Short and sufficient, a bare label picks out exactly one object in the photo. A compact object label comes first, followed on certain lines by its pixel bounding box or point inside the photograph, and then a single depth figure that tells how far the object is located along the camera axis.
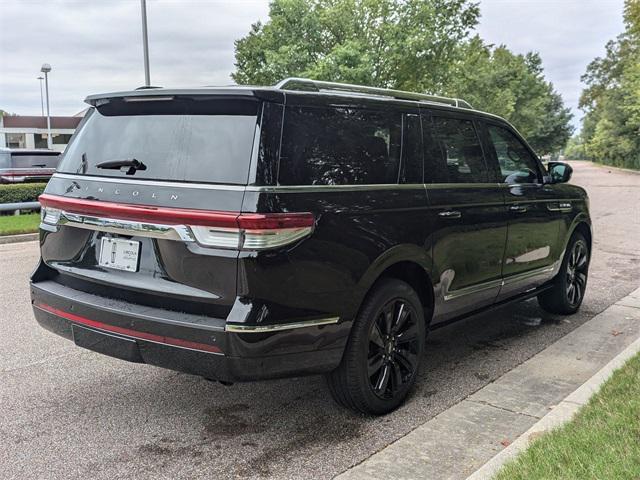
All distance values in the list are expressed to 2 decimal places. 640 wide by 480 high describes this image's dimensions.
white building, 63.53
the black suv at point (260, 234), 2.99
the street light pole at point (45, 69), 27.72
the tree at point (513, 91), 30.19
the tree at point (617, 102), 46.56
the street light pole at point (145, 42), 16.44
